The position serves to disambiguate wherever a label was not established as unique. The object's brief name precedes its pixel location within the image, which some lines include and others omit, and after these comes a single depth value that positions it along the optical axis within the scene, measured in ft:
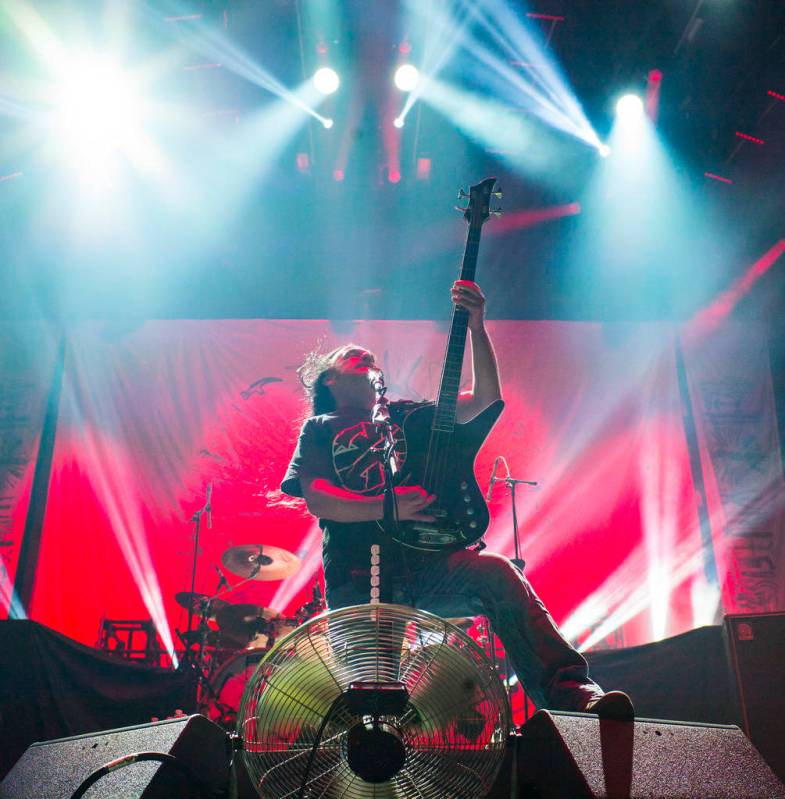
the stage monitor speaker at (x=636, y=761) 4.45
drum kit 15.85
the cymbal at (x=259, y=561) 17.74
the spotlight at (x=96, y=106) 16.67
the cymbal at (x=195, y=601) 17.26
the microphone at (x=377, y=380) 7.27
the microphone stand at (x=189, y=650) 13.74
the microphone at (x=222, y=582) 18.61
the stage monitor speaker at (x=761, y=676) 8.91
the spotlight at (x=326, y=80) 16.65
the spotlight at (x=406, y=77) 16.47
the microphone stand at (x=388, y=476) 6.53
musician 6.19
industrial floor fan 4.17
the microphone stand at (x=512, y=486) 14.28
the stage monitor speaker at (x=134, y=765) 4.50
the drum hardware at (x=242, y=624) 16.92
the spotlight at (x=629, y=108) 17.25
